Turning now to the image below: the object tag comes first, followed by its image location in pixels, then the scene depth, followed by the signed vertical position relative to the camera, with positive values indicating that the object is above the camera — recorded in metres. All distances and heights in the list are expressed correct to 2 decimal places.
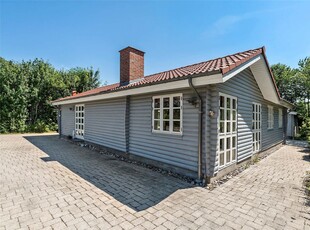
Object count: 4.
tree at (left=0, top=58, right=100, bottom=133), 16.27 +2.49
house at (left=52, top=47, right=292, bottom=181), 4.50 +0.00
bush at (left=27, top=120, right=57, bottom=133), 17.98 -1.26
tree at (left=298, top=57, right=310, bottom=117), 19.16 +5.22
